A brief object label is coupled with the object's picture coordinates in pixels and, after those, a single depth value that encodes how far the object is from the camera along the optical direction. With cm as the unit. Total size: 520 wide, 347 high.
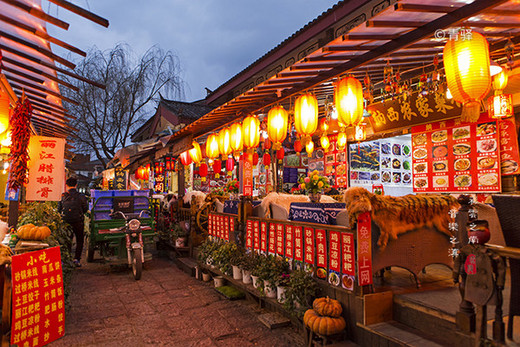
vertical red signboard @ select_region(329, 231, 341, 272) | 491
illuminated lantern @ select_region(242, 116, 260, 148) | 867
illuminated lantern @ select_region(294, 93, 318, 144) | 690
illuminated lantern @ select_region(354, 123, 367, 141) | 970
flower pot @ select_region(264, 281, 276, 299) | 604
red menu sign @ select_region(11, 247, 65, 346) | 447
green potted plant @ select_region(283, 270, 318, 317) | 518
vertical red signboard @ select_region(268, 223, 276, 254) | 661
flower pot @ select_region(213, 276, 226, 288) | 804
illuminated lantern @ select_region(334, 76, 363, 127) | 611
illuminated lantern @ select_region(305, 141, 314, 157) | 1177
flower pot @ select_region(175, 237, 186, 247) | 1122
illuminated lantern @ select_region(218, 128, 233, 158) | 1024
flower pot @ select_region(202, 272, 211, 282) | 882
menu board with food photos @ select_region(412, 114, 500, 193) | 800
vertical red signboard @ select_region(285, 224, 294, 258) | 607
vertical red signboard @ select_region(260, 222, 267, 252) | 696
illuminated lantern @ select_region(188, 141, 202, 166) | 1227
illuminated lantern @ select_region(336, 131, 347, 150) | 1088
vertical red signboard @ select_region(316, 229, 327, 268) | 521
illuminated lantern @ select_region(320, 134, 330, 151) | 1230
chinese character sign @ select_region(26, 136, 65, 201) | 718
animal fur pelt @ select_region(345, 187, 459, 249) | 460
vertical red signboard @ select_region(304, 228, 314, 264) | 552
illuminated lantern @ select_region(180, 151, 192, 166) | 1346
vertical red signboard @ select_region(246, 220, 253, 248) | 749
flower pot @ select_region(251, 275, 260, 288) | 650
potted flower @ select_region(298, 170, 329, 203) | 660
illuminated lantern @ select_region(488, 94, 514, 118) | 686
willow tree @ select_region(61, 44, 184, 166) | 2316
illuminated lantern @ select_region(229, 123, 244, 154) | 945
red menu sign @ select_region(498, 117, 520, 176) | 753
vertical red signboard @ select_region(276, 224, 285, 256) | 636
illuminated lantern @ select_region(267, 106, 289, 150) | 781
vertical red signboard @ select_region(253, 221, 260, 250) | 723
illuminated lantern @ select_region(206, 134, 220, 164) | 1116
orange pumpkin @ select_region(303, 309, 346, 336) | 439
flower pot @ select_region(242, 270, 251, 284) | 701
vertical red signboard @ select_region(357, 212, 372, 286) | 445
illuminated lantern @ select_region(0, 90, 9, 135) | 584
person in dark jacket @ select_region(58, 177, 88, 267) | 995
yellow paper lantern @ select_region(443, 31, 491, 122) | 433
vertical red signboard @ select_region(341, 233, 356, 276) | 464
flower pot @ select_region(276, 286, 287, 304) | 567
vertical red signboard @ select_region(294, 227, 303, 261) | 577
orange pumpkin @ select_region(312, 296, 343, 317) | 457
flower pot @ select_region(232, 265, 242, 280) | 739
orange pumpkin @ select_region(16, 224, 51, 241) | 529
